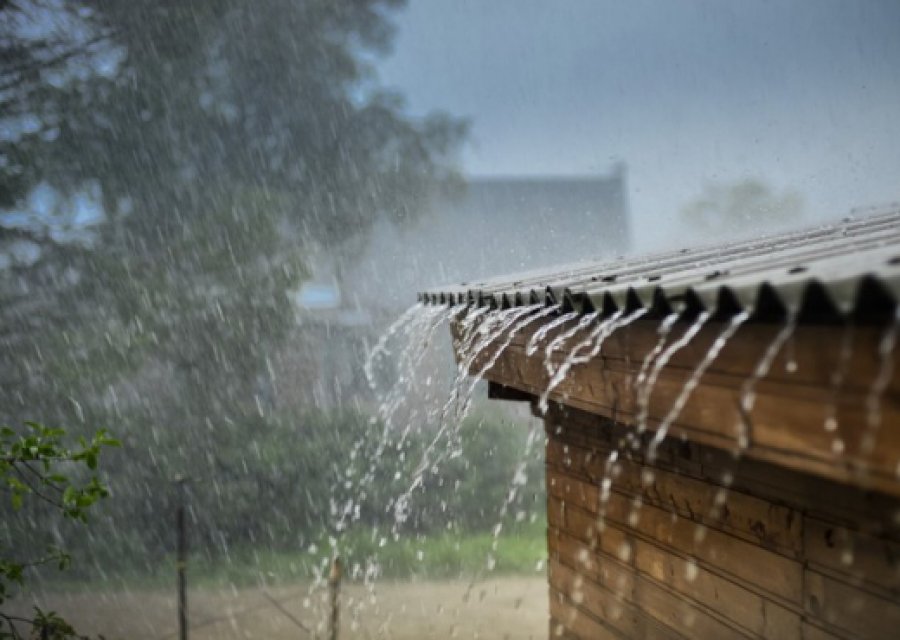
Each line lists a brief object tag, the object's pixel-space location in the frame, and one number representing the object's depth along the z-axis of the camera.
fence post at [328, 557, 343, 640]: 8.56
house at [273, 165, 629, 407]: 20.23
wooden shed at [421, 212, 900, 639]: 1.42
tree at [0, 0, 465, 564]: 16.17
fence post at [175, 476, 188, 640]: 9.49
